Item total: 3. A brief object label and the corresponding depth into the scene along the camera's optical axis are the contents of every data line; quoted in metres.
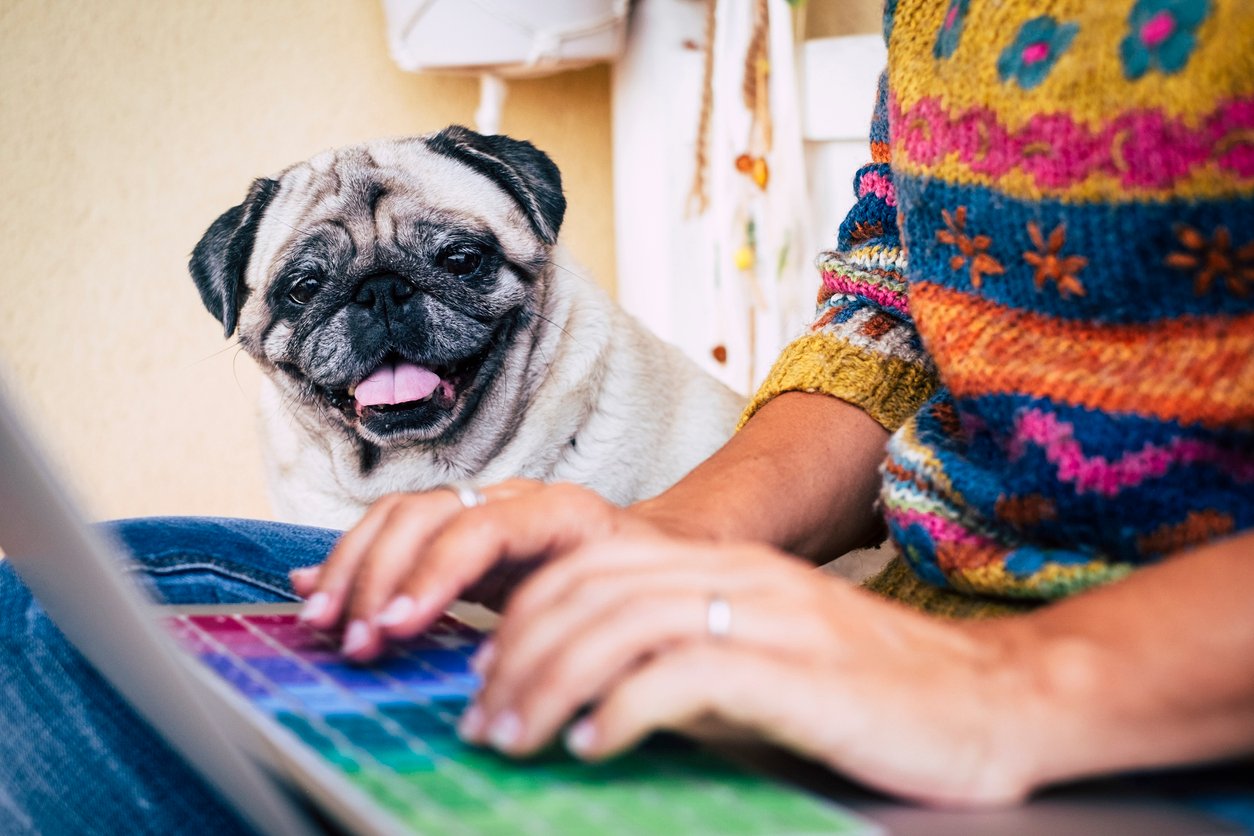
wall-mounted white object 1.76
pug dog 1.29
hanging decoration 1.70
